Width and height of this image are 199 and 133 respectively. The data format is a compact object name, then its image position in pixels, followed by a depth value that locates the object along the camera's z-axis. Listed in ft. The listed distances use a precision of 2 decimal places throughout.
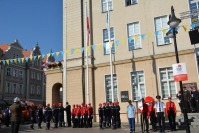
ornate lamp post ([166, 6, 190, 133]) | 33.53
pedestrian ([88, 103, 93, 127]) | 61.11
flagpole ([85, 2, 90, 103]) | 74.84
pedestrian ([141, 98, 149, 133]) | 45.52
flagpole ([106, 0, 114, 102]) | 70.43
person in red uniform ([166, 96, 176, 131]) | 47.29
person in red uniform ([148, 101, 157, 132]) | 48.49
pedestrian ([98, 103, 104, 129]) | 57.31
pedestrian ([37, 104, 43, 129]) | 62.90
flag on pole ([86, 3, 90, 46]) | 75.71
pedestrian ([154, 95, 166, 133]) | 45.50
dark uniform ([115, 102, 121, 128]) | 56.24
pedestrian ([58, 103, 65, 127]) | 63.21
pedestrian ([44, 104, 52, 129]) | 60.16
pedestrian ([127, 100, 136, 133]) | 45.32
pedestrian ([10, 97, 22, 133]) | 36.45
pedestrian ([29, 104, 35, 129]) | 70.91
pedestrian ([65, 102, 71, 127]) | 66.03
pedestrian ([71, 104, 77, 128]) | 62.38
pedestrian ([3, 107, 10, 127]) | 82.56
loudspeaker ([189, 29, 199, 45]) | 54.08
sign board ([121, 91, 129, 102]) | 72.79
